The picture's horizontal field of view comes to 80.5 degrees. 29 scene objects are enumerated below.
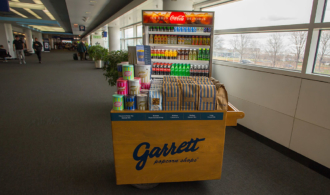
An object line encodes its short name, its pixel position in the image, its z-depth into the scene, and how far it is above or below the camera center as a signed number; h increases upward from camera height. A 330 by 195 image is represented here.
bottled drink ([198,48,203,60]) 4.33 -0.01
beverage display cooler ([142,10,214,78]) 4.11 +0.27
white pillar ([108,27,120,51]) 16.00 +1.10
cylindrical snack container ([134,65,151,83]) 2.13 -0.21
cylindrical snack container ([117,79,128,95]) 1.81 -0.32
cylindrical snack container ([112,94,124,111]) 1.75 -0.44
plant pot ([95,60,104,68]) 11.84 -0.73
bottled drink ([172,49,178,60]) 4.43 -0.02
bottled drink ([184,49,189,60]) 4.43 -0.04
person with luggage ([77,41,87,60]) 15.45 +0.24
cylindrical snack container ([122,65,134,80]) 1.88 -0.19
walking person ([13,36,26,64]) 11.74 +0.16
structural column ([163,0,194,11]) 4.91 +1.21
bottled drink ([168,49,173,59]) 4.42 -0.01
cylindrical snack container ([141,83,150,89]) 2.12 -0.36
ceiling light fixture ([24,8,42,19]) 12.52 +2.62
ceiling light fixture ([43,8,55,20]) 12.92 +2.67
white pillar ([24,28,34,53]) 24.06 +1.33
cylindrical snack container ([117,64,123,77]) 2.22 -0.19
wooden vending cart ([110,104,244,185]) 1.81 -0.86
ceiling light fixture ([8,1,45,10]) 11.16 +2.58
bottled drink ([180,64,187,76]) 4.35 -0.39
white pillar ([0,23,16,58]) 15.26 +0.95
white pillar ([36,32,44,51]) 30.73 +2.20
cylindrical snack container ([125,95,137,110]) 1.79 -0.45
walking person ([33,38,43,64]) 12.67 +0.20
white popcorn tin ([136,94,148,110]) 1.80 -0.44
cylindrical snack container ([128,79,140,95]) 1.84 -0.31
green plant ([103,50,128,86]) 3.99 -0.16
